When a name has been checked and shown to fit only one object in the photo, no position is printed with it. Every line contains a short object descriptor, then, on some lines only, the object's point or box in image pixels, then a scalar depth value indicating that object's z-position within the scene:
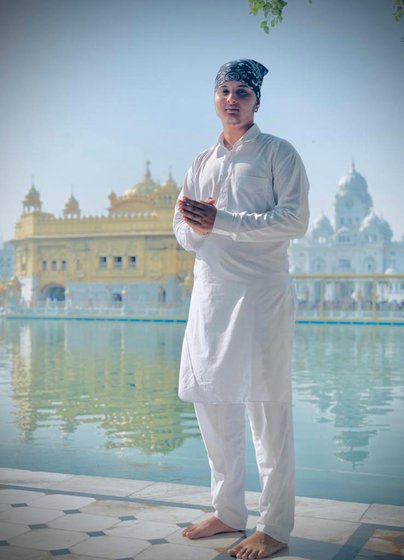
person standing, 2.12
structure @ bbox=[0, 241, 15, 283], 52.47
